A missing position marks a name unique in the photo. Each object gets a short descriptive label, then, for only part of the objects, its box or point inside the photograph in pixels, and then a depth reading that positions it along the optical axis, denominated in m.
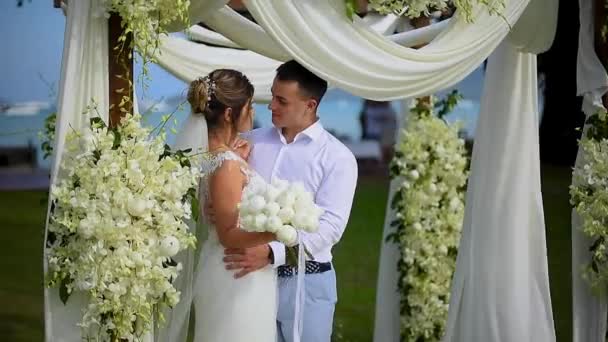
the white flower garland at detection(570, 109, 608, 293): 4.82
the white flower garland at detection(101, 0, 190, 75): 3.56
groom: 3.91
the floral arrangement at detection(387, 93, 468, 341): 5.95
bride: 3.77
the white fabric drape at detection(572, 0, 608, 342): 5.03
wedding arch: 4.08
